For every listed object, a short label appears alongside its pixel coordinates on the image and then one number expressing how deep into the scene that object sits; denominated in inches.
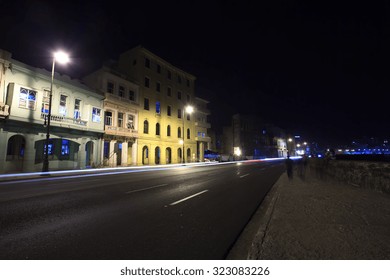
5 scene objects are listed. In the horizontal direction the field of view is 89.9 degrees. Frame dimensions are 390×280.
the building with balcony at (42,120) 650.2
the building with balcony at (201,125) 1625.4
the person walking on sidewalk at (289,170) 490.2
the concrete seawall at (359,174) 319.6
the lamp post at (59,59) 611.6
